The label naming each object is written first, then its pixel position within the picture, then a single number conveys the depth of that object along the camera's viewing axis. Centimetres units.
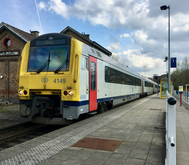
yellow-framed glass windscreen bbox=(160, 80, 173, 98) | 2458
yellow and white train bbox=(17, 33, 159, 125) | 663
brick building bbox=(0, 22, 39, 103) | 1923
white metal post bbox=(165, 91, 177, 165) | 281
